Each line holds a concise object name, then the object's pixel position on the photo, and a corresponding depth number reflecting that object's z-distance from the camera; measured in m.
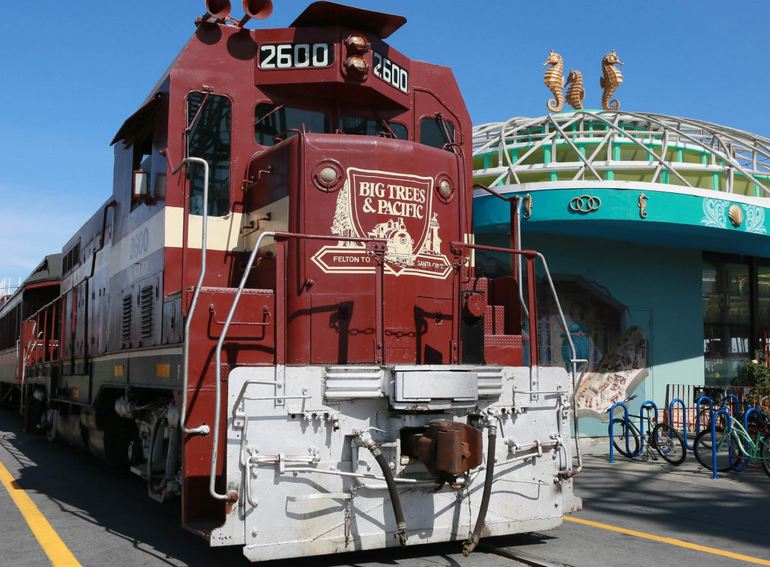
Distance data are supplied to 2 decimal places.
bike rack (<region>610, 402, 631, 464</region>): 11.55
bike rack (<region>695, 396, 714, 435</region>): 10.74
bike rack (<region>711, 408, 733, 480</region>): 9.79
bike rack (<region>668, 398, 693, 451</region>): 10.84
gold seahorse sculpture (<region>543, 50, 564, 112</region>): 18.02
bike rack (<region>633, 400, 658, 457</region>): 11.64
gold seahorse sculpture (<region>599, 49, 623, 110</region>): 18.64
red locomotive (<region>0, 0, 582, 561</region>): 4.99
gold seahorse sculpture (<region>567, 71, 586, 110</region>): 18.62
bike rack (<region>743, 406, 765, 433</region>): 10.21
